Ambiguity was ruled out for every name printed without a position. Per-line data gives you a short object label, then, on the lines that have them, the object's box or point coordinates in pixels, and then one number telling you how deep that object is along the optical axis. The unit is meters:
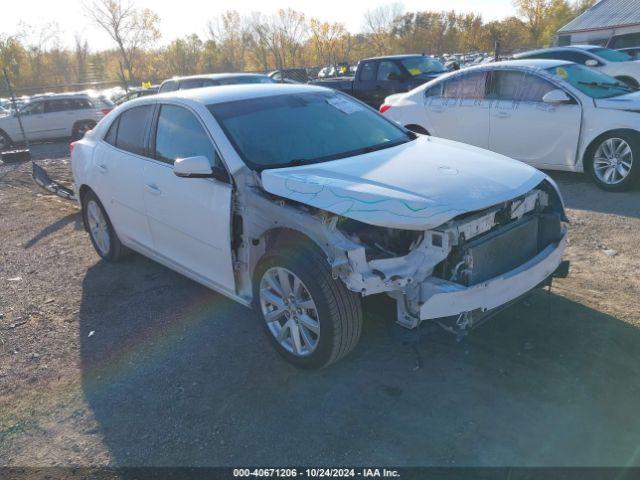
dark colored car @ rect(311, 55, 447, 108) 12.60
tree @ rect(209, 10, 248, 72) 59.41
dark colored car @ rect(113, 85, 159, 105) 20.36
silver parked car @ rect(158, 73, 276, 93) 11.14
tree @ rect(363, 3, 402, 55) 61.03
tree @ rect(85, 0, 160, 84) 41.38
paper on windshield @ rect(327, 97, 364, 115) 4.44
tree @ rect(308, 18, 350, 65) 51.78
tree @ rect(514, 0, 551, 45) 58.69
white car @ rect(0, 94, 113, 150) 17.03
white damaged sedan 2.91
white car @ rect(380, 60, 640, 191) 6.57
